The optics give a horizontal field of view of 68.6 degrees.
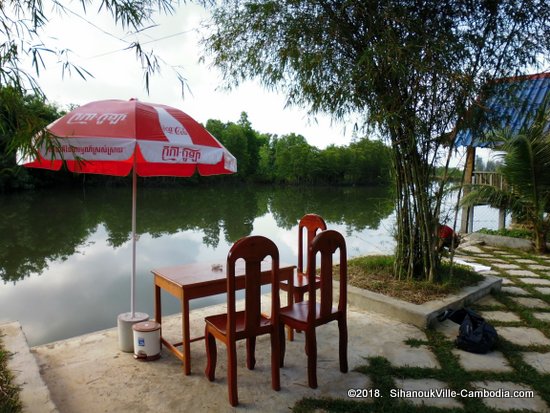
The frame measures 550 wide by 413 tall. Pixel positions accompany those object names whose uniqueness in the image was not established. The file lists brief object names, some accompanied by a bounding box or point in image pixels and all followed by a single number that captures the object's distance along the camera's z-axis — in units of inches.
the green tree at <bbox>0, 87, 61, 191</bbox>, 61.6
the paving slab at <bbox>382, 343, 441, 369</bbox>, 109.0
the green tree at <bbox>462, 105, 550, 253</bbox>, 237.5
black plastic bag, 115.3
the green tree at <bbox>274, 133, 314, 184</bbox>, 1694.1
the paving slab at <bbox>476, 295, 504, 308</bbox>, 158.4
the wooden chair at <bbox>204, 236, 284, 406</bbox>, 86.0
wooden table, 102.7
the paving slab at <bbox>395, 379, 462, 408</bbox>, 90.5
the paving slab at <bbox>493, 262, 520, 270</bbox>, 219.2
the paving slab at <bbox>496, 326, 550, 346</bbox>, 123.6
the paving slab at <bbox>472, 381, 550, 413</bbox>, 89.0
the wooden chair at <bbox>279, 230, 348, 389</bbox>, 94.2
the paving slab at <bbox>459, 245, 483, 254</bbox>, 266.2
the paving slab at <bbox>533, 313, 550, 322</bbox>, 143.6
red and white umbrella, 93.7
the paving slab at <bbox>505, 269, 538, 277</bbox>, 204.4
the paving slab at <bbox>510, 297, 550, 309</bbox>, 157.2
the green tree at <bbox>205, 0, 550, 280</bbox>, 130.5
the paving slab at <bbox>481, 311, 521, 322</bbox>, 142.9
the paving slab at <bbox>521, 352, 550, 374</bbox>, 106.5
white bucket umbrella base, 115.8
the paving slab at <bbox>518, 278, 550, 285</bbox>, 189.2
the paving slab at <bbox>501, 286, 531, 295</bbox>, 174.2
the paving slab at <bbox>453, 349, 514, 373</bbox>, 106.8
